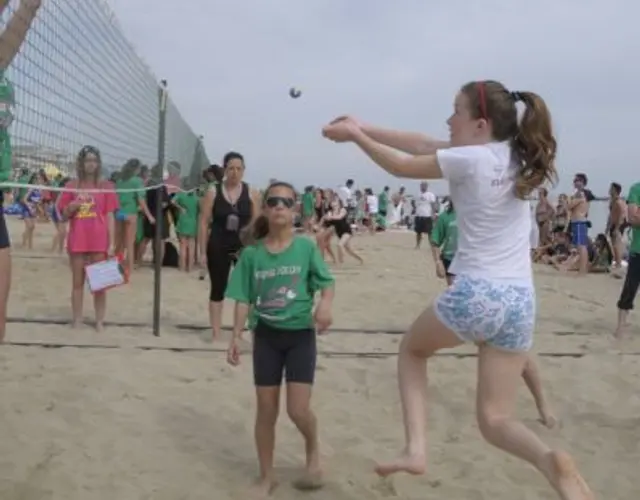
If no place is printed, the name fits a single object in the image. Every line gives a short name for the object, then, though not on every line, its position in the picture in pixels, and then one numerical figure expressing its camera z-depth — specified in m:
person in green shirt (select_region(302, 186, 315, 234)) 21.52
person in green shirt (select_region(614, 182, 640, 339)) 7.38
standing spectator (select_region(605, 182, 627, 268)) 14.31
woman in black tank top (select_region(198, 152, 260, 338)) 7.05
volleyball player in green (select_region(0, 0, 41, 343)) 3.68
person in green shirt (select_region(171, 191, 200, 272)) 12.66
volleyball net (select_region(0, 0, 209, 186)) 5.37
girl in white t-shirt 3.05
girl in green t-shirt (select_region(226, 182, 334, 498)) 3.85
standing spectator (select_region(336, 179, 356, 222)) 23.77
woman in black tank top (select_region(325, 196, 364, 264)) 15.01
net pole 7.40
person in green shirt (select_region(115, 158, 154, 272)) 11.21
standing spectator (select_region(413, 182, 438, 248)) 21.75
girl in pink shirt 7.25
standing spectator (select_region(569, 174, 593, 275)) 14.06
